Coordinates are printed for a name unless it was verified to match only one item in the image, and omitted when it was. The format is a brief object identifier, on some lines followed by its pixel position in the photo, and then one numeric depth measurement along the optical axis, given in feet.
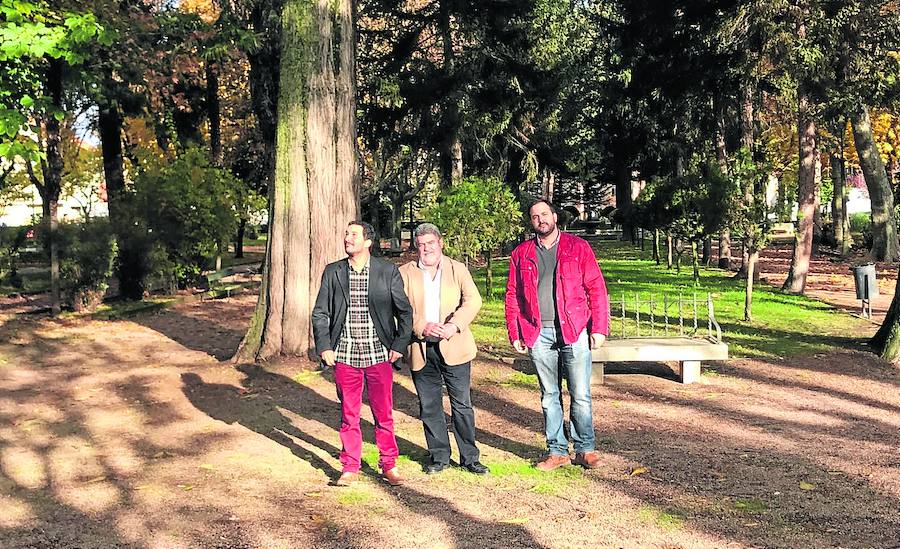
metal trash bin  51.47
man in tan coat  21.29
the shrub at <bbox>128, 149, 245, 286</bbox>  68.39
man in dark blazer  20.77
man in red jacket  21.27
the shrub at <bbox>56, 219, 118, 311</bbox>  60.18
